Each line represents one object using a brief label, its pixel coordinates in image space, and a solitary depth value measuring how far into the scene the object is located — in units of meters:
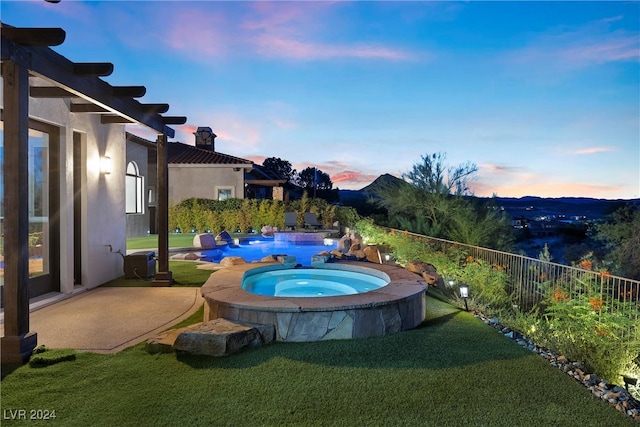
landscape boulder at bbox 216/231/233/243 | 14.87
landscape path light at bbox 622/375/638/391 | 3.78
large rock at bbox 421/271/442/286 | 7.41
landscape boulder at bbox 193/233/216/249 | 13.20
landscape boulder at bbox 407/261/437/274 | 7.82
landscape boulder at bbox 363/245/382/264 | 9.99
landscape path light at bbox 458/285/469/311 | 5.73
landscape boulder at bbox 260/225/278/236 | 17.80
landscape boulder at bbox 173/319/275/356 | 3.75
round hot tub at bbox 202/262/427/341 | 4.25
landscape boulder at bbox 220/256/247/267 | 9.04
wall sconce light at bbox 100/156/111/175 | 7.18
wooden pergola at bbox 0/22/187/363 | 3.43
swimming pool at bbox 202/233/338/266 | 12.65
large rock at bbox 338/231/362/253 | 12.20
